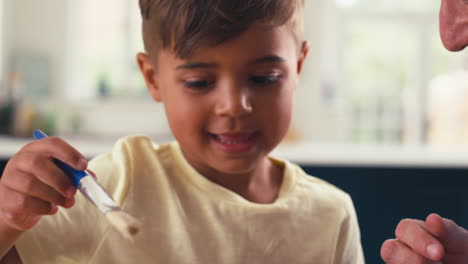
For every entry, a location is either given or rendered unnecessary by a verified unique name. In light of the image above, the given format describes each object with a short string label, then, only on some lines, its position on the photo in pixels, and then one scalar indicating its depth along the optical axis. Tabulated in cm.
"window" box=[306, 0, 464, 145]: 544
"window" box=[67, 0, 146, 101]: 494
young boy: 67
